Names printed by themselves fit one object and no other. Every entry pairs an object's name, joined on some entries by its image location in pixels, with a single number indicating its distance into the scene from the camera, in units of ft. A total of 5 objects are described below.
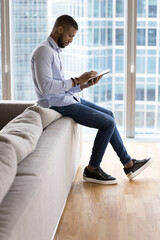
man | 10.66
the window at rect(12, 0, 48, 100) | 16.22
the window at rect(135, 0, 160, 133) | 15.76
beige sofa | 5.41
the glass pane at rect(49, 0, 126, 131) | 15.90
